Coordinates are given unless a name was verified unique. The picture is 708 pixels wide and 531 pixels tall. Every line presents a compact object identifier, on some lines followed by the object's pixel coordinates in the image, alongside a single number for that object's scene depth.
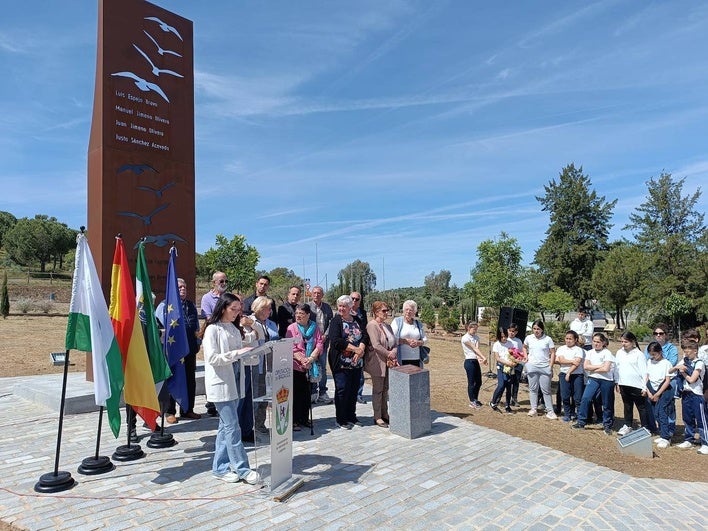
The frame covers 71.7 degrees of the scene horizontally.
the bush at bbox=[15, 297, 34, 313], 26.45
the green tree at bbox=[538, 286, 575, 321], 32.75
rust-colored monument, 8.06
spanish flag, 4.85
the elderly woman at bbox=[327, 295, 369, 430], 6.43
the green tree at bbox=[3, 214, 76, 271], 55.00
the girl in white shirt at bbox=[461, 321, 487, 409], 8.38
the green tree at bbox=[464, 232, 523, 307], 18.58
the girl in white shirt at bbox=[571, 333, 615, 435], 7.41
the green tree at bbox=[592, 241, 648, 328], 32.59
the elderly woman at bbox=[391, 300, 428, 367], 7.15
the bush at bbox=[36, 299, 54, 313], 26.98
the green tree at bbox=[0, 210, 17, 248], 68.11
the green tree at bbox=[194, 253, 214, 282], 51.66
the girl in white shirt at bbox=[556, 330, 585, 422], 7.84
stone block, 6.24
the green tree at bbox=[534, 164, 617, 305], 43.72
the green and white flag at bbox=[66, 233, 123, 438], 4.50
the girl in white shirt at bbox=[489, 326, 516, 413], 8.29
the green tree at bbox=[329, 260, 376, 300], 46.44
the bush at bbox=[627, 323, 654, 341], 26.11
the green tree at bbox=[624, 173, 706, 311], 30.03
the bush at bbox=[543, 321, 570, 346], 23.58
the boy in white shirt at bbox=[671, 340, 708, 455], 6.72
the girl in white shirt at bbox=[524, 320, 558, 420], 8.15
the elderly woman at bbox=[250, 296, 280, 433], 5.18
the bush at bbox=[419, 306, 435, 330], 30.18
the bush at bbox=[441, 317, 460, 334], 27.84
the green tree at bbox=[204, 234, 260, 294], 34.44
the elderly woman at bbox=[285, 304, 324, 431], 6.22
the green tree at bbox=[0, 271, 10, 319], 24.41
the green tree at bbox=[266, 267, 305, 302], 38.16
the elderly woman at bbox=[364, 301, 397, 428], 6.72
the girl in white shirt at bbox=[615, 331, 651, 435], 7.29
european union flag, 5.70
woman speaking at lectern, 4.35
